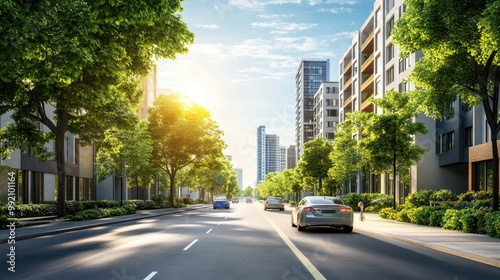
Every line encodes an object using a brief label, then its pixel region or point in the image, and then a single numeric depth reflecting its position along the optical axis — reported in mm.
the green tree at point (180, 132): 50812
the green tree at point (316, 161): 56906
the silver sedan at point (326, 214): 18625
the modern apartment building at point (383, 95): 42594
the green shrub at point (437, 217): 21203
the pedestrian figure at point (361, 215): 26719
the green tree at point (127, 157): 38344
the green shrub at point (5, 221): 19750
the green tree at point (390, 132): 28781
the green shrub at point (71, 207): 32500
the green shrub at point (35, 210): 28625
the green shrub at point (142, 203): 47909
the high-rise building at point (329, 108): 111500
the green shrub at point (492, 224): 15664
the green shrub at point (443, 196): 34744
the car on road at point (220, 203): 58219
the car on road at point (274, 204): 52031
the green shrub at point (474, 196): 29891
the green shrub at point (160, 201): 56438
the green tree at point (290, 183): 84938
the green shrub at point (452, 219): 18984
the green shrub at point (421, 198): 35906
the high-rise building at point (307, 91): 153625
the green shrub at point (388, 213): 28117
